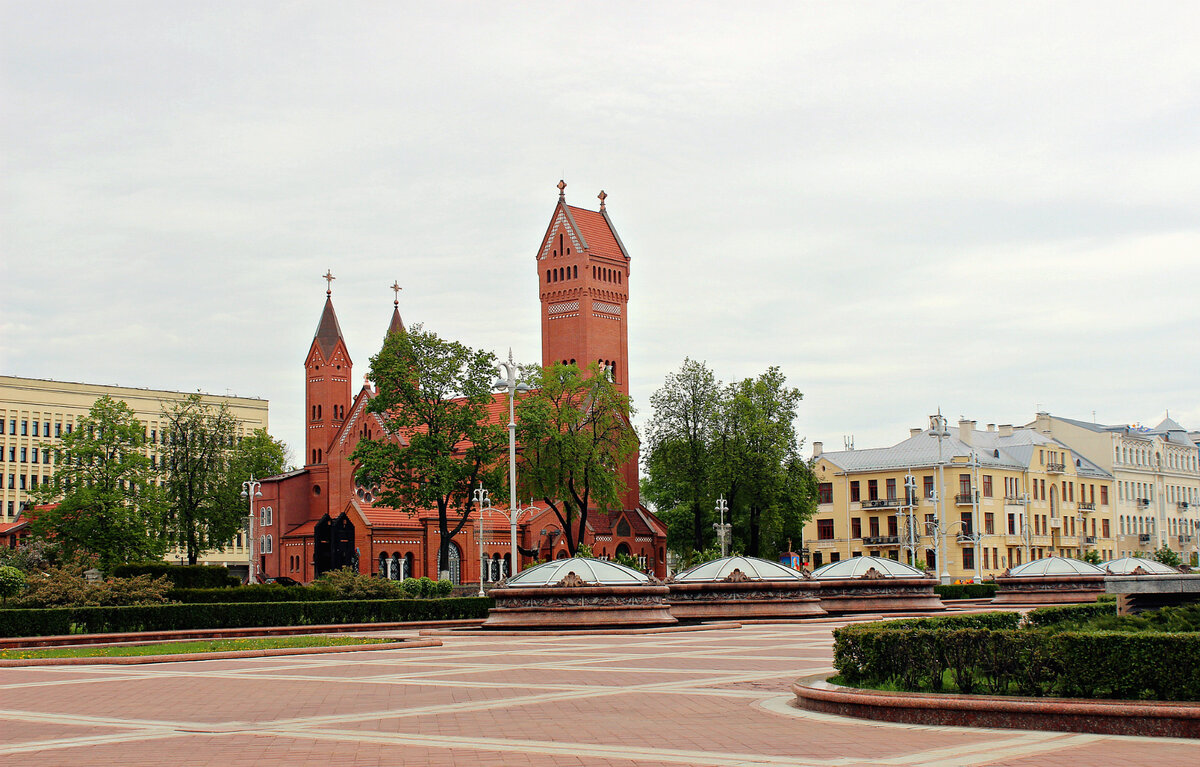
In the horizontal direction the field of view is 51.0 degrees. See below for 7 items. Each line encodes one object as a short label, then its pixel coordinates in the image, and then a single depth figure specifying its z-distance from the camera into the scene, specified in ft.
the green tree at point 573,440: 206.49
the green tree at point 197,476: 240.12
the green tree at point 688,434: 230.07
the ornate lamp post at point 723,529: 192.34
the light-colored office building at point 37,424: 320.29
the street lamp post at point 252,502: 190.38
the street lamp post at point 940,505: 187.73
